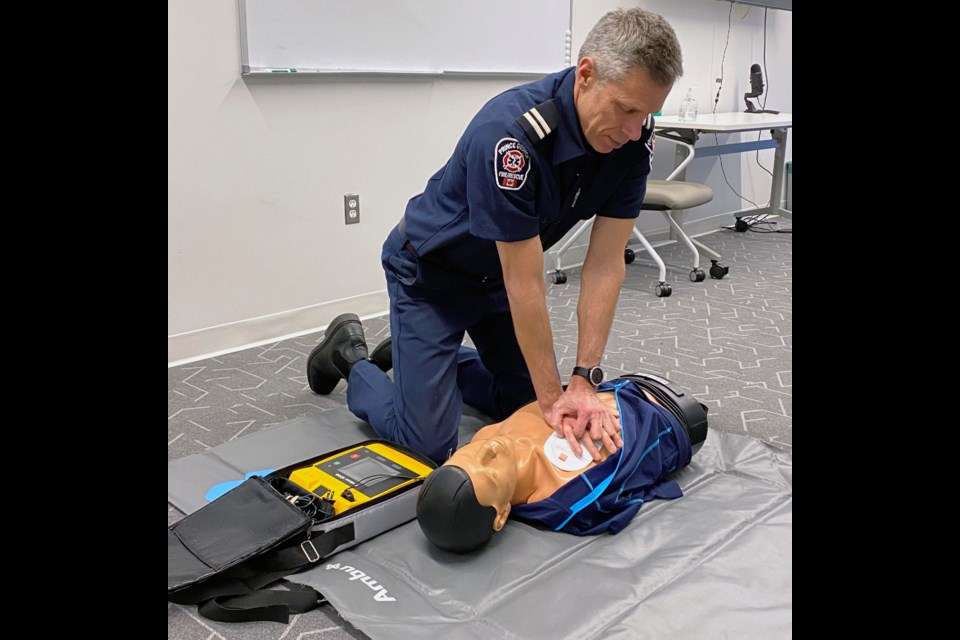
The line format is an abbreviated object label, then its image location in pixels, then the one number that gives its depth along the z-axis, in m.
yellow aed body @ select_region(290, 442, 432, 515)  1.87
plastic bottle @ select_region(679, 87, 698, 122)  4.79
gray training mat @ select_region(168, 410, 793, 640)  1.52
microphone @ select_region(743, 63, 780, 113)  5.32
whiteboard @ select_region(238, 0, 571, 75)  3.04
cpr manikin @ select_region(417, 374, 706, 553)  1.67
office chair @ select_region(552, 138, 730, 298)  3.96
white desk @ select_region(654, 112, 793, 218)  4.20
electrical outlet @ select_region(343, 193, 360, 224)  3.43
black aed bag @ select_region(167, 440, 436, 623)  1.59
